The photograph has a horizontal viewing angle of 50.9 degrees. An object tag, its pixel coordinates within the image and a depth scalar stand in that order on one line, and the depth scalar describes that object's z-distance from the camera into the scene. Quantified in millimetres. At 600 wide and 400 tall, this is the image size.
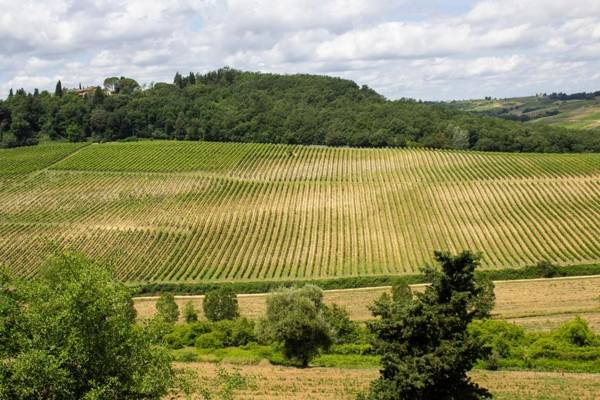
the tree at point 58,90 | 181125
